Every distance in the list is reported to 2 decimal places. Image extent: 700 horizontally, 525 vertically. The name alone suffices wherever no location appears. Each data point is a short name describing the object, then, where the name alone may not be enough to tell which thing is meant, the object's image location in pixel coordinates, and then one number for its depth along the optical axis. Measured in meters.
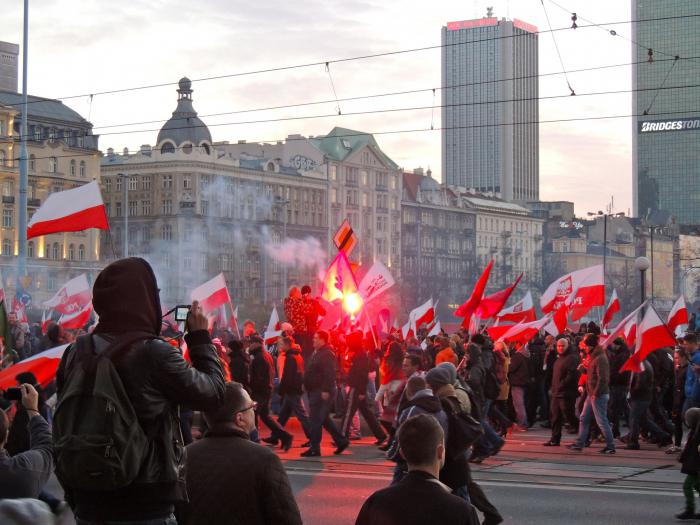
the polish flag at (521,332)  21.66
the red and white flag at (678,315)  23.72
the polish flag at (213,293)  23.00
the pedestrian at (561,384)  17.47
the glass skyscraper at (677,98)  188.75
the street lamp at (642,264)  30.89
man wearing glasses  5.30
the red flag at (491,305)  24.28
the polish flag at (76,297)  25.48
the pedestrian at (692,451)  10.69
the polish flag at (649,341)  16.70
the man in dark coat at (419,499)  4.91
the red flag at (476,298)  21.67
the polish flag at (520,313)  27.36
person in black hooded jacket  4.53
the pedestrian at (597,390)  16.53
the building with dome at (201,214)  100.62
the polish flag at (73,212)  16.86
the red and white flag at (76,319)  25.05
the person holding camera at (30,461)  5.24
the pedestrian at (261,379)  17.28
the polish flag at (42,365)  8.70
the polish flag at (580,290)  26.62
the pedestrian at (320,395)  16.39
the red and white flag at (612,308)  27.67
